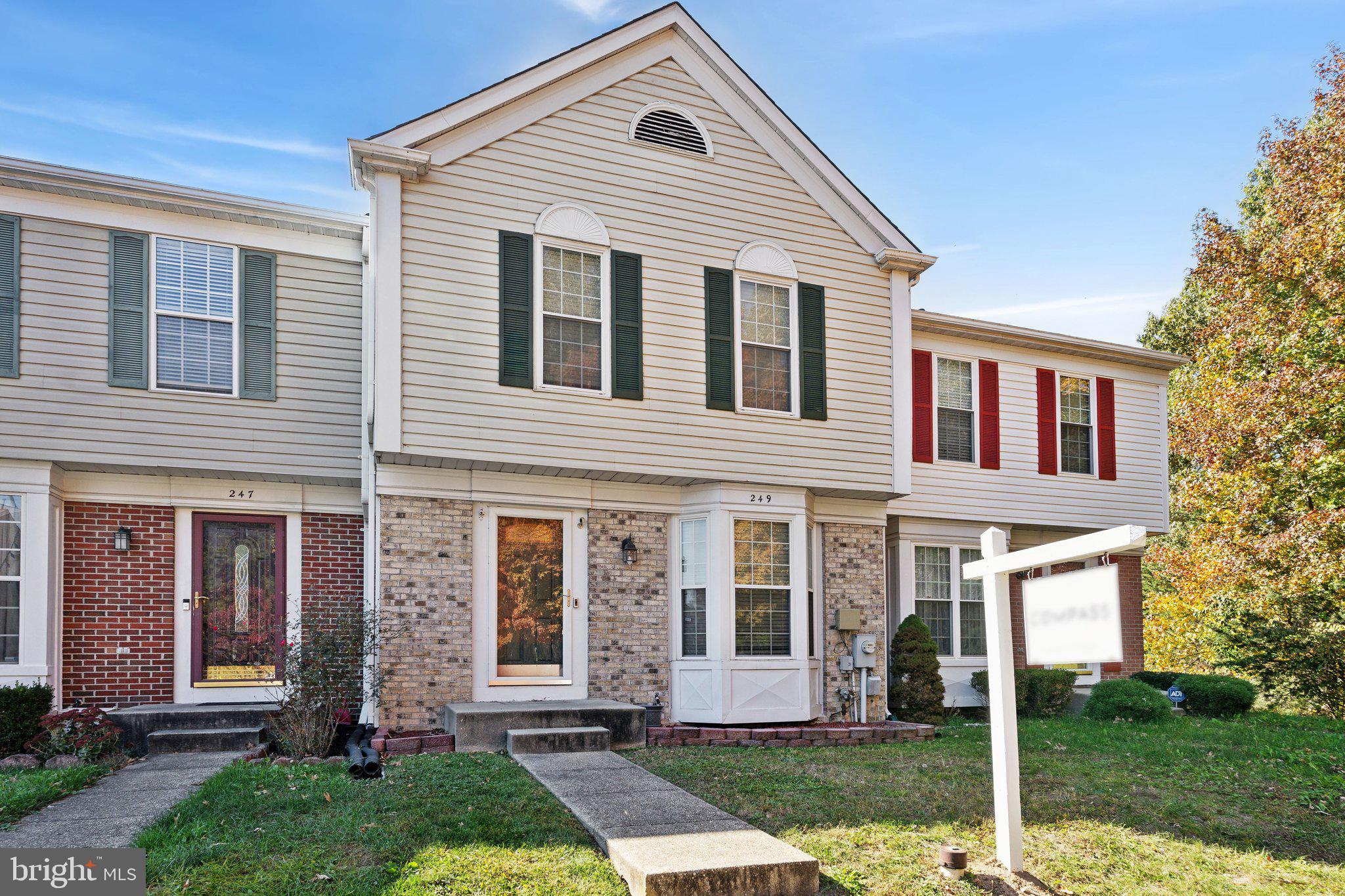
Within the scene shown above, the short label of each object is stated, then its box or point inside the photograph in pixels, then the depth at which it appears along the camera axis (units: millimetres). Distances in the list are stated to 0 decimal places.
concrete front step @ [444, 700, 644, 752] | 8875
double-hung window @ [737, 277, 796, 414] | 11289
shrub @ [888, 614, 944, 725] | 12430
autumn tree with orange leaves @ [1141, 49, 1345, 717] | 13773
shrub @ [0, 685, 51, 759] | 8609
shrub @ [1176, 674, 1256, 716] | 13797
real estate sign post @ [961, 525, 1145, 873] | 4320
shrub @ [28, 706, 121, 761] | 8633
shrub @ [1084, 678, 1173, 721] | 12492
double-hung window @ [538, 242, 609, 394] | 10281
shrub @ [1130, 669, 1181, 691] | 14773
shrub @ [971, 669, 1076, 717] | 13672
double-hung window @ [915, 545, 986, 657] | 14102
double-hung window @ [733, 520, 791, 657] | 10938
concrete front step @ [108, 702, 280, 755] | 9398
